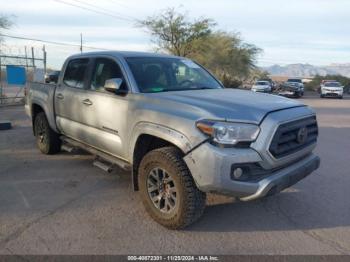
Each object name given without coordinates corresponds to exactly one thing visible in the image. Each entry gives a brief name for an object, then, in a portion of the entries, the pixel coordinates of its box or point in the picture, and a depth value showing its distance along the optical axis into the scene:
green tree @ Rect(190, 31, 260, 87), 44.00
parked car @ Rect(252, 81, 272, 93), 33.75
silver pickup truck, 3.72
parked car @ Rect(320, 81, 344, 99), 32.44
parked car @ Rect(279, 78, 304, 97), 31.05
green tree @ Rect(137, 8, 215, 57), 39.97
